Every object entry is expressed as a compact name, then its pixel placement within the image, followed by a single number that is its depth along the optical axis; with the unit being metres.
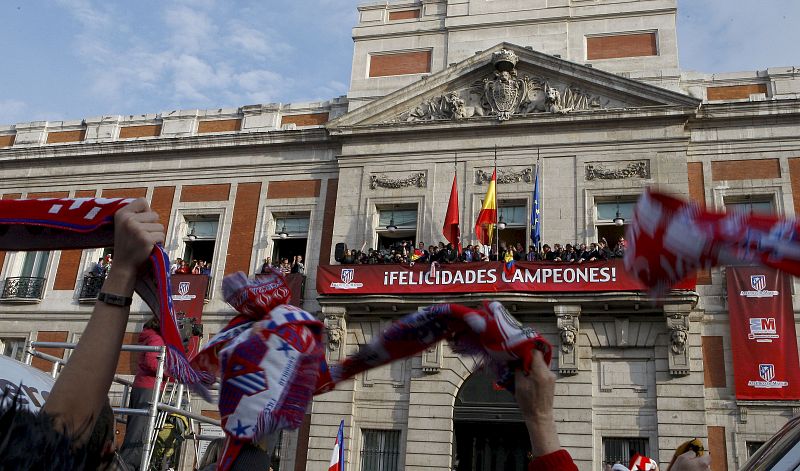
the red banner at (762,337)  15.27
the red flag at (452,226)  18.09
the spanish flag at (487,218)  17.95
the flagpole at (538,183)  17.59
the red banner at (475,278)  16.09
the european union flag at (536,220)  17.58
